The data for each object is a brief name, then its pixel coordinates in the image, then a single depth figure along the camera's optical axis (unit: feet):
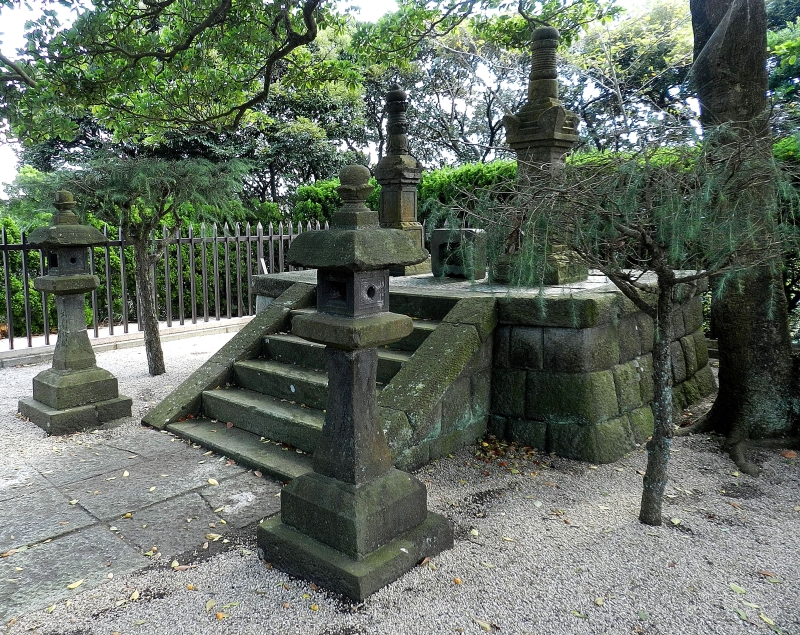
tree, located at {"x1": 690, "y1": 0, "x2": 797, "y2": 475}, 14.44
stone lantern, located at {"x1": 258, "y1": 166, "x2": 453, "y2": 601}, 9.53
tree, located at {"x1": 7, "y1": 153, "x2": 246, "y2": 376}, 21.66
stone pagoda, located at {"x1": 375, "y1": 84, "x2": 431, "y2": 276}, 23.66
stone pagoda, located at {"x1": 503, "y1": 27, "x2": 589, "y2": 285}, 18.79
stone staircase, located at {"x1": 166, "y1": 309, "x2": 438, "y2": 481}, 14.46
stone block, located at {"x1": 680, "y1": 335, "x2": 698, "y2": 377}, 19.10
